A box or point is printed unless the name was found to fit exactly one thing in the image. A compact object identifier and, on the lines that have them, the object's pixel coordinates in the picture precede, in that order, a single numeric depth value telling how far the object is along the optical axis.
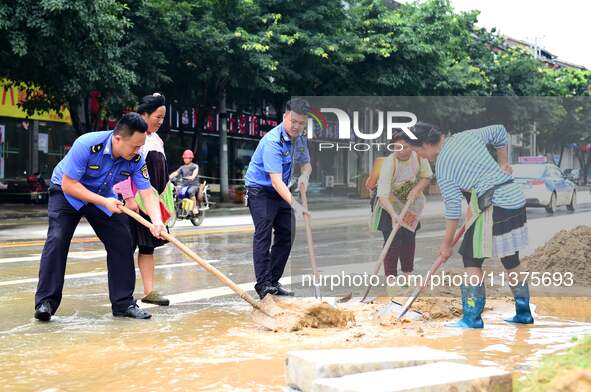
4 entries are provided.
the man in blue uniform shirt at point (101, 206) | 6.10
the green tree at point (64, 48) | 17.05
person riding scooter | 17.50
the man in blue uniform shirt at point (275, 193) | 6.94
